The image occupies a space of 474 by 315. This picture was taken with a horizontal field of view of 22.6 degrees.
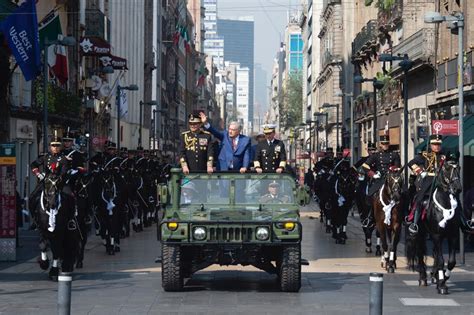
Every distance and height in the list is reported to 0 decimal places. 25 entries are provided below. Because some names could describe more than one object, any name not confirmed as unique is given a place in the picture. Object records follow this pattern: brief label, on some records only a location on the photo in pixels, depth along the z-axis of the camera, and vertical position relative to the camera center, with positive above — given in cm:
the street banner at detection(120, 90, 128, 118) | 7175 +320
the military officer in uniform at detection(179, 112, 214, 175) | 2022 +10
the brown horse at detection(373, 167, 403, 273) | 2183 -109
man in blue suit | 2020 +7
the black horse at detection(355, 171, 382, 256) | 2602 -126
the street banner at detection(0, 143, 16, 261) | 2388 -98
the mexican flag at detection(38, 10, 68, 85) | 4822 +375
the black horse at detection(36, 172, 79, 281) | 1958 -114
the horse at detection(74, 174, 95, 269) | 2162 -102
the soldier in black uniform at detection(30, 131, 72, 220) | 1964 -21
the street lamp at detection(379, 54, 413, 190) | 3772 +158
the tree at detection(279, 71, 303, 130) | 16038 +690
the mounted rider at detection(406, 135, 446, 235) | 1923 -24
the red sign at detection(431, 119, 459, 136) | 2634 +63
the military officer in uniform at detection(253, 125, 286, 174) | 2027 +2
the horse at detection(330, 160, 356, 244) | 3112 -97
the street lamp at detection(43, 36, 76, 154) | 3425 +274
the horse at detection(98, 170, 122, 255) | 2639 -122
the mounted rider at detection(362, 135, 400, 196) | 2321 -16
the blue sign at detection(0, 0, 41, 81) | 3484 +340
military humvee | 1753 -107
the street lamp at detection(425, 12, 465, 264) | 2509 +254
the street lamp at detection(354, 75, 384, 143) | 4978 +302
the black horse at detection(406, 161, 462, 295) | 1853 -94
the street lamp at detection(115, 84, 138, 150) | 5643 +294
